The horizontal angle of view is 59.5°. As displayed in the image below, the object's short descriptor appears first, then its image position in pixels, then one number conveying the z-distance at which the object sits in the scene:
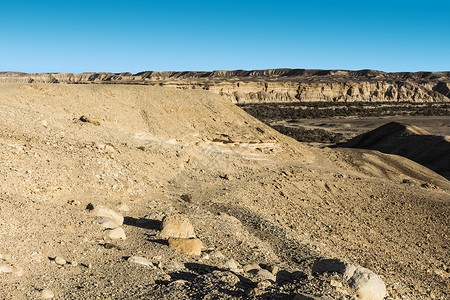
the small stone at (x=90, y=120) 18.33
